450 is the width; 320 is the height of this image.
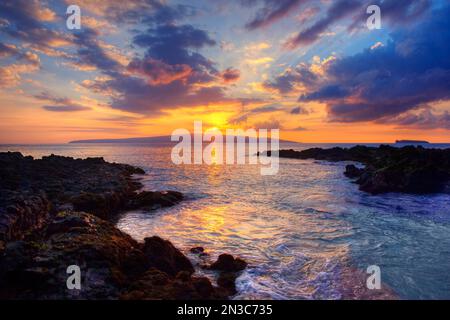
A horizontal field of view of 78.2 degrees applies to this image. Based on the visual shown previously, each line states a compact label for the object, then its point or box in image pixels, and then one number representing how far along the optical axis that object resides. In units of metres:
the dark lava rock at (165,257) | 8.41
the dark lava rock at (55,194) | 11.13
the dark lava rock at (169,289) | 6.34
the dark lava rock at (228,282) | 7.71
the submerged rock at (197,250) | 11.00
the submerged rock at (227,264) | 9.25
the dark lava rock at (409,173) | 25.52
